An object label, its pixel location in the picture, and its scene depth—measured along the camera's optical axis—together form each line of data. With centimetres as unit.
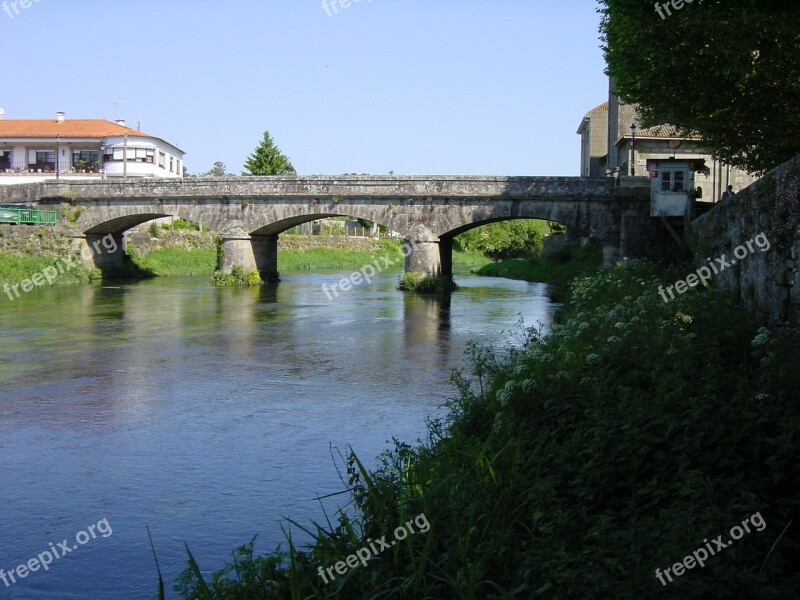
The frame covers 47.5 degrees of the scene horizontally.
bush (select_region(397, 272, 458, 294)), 3572
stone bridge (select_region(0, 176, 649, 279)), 3394
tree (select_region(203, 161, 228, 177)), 11194
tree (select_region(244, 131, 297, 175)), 7094
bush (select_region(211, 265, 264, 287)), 3875
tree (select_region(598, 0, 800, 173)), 1580
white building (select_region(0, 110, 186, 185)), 6569
